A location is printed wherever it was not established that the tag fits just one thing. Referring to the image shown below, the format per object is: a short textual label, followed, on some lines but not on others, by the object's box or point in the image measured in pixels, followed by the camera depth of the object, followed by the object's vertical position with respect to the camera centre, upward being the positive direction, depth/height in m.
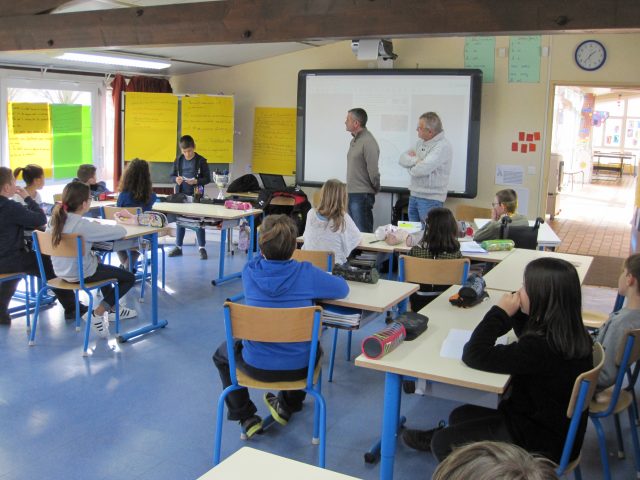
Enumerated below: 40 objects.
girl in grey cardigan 4.41 -0.61
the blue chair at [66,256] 4.36 -0.76
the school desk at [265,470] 1.63 -0.76
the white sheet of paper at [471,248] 4.54 -0.60
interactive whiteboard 7.23 +0.44
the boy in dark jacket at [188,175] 7.28 -0.28
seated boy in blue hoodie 2.99 -0.60
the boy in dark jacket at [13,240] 4.74 -0.67
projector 5.33 +0.83
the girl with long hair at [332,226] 4.34 -0.47
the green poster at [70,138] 7.69 +0.08
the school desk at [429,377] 2.36 -0.76
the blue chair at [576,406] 2.27 -0.82
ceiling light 6.94 +0.92
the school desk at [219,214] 5.80 -0.54
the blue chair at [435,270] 3.80 -0.63
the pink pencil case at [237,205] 6.11 -0.49
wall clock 6.82 +1.06
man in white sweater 5.93 -0.08
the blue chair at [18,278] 4.79 -0.96
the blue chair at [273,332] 2.80 -0.74
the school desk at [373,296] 3.20 -0.68
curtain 8.30 +0.64
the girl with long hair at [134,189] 5.89 -0.36
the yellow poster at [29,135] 7.12 +0.09
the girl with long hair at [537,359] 2.30 -0.68
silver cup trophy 6.83 -0.29
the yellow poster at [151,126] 8.34 +0.26
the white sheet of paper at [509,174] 7.30 -0.16
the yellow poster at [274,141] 8.51 +0.14
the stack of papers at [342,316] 3.22 -0.76
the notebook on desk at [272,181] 7.79 -0.34
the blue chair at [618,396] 2.67 -0.97
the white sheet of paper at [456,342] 2.59 -0.72
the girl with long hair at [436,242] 3.88 -0.49
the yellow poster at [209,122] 8.46 +0.33
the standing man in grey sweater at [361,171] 6.21 -0.16
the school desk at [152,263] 4.80 -0.82
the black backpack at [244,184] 8.13 -0.41
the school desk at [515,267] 3.74 -0.65
